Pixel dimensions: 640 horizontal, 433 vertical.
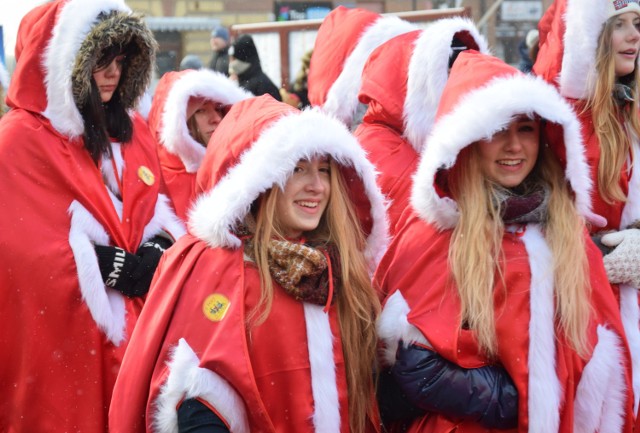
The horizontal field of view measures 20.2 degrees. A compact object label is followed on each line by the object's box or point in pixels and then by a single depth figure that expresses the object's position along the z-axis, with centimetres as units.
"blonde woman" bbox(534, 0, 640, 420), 740
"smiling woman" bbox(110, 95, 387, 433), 587
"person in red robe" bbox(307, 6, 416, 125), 1089
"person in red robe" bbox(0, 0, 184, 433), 832
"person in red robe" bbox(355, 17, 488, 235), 894
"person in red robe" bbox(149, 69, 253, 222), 1124
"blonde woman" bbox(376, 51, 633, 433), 601
